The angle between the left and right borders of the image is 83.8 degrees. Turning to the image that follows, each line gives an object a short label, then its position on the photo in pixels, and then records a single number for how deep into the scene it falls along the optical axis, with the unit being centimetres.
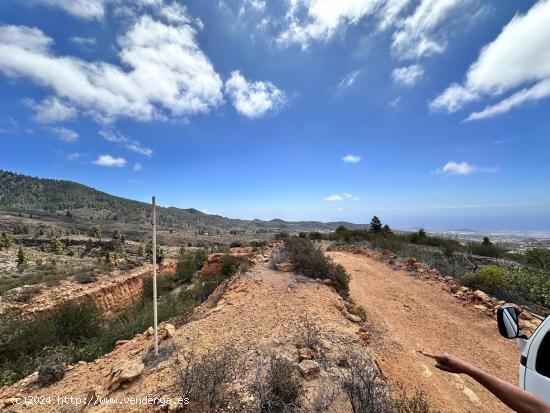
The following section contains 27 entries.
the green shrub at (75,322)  966
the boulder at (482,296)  955
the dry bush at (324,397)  375
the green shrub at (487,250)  2072
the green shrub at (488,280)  1053
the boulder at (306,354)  506
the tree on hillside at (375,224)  3353
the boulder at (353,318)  759
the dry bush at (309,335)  553
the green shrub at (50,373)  621
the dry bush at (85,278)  1805
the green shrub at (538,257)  1641
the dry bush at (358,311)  822
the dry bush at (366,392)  341
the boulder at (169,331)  698
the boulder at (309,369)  457
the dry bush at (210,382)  392
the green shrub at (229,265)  1823
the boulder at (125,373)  488
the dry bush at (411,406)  343
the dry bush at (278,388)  383
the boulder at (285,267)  1170
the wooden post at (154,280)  574
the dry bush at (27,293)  1423
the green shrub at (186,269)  2058
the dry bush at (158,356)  550
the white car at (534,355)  222
